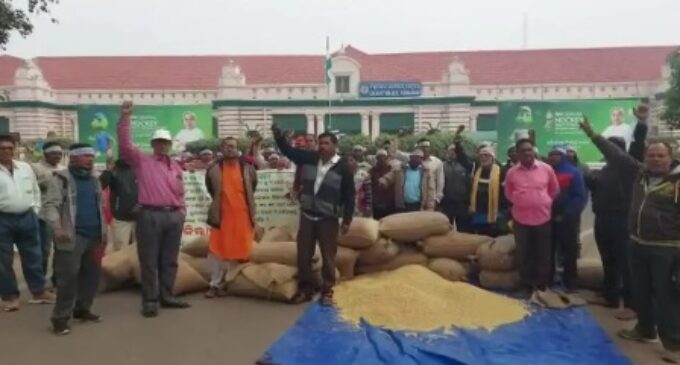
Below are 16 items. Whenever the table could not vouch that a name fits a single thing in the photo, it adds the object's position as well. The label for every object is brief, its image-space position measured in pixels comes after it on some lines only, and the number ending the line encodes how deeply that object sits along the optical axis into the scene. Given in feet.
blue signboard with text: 121.90
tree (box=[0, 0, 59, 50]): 29.55
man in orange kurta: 18.37
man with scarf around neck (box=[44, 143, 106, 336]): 14.76
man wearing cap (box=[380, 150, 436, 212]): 23.03
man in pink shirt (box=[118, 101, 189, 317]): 16.52
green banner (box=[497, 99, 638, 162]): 45.91
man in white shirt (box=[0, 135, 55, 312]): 17.02
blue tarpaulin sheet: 12.54
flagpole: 110.67
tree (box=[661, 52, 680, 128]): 86.84
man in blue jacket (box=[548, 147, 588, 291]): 18.03
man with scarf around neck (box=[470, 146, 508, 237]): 20.53
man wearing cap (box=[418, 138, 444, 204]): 23.02
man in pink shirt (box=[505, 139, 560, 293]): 17.03
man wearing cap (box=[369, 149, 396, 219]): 23.35
